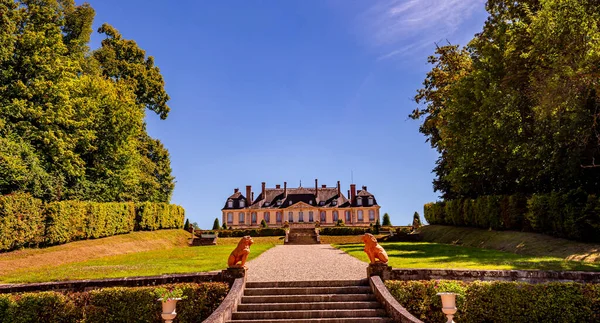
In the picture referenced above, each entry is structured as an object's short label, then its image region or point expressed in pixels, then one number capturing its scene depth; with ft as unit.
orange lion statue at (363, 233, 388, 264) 42.11
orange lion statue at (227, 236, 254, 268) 41.98
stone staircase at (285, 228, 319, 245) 142.61
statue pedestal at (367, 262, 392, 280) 41.55
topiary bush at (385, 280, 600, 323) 37.35
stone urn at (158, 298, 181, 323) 32.78
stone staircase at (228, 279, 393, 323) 37.09
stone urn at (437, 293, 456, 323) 32.24
